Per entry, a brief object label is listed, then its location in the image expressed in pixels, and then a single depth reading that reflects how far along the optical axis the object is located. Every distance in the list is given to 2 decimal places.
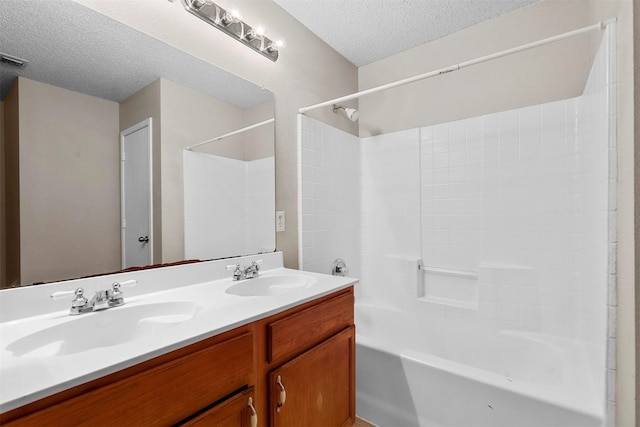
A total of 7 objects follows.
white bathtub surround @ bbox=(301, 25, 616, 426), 1.23
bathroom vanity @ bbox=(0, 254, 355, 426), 0.61
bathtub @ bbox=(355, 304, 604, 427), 1.17
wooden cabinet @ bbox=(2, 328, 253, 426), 0.58
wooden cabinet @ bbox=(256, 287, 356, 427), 1.00
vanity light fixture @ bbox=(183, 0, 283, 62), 1.33
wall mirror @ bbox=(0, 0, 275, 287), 0.93
